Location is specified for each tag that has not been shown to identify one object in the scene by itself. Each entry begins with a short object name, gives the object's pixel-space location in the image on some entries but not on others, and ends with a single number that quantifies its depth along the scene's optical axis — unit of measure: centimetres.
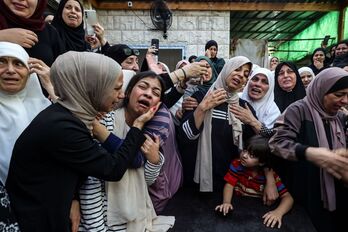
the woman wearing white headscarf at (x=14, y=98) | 135
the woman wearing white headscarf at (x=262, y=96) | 249
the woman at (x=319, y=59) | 467
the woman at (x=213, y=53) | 496
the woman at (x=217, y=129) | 205
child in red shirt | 199
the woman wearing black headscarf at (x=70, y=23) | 232
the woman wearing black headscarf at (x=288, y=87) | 283
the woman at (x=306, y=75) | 364
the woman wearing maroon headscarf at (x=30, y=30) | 162
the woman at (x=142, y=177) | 148
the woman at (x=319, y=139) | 179
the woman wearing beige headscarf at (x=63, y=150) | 114
